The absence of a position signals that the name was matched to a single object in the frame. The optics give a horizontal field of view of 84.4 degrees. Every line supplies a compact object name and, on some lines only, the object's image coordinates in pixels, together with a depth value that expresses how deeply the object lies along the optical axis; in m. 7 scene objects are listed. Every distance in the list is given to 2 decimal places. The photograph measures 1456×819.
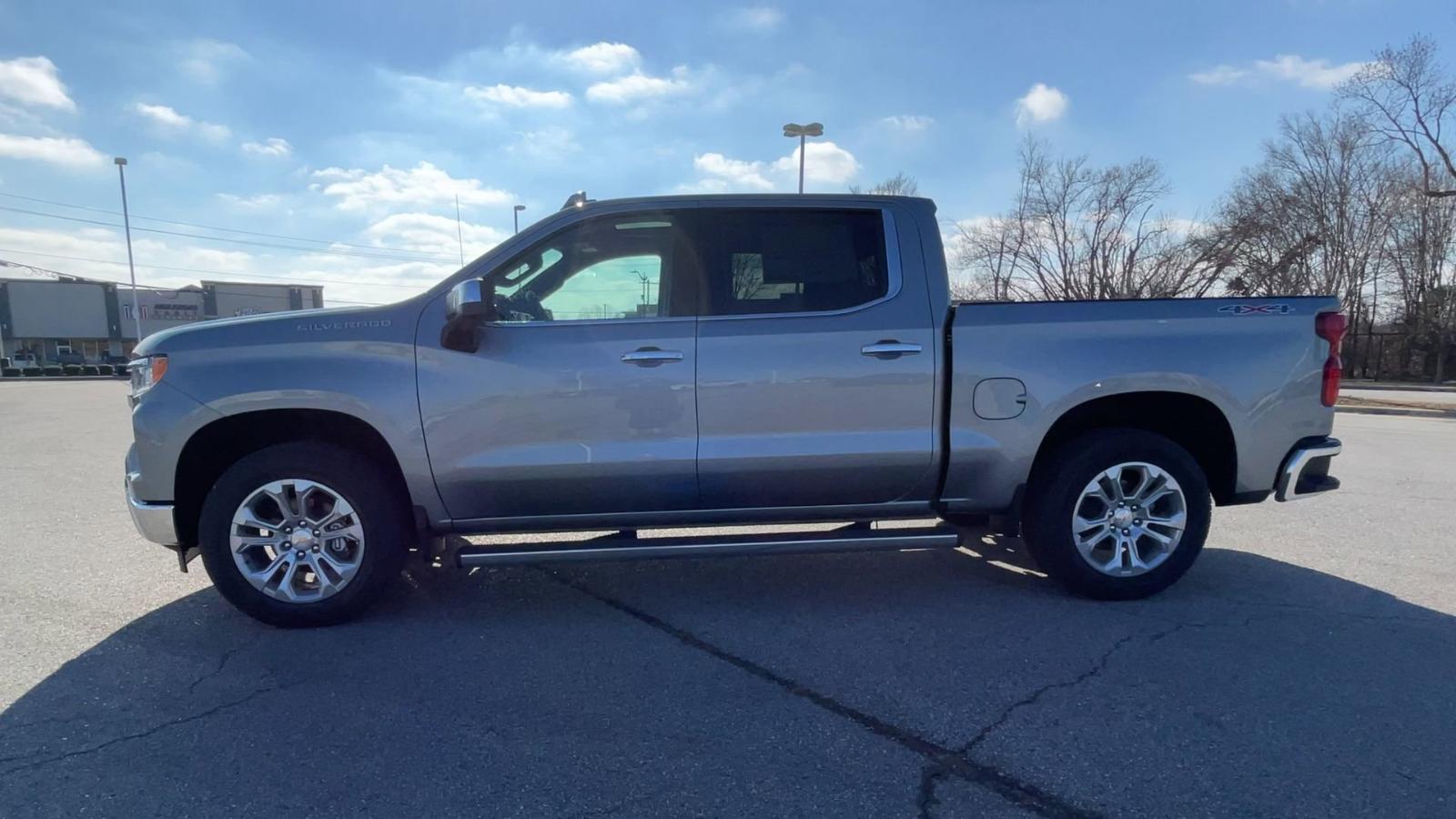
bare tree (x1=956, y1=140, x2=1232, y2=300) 32.34
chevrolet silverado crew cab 3.82
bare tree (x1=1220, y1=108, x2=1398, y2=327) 33.47
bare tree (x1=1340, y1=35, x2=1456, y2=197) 26.50
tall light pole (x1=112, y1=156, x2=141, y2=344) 41.31
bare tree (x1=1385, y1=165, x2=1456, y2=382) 32.81
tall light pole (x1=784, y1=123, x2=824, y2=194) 19.08
